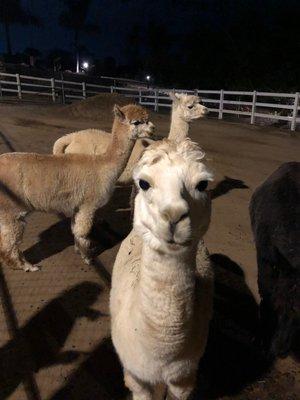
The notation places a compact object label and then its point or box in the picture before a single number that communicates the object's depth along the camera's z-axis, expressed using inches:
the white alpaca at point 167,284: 67.0
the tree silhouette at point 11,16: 2252.8
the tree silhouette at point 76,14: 3053.6
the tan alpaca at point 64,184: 169.5
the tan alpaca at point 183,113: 247.9
